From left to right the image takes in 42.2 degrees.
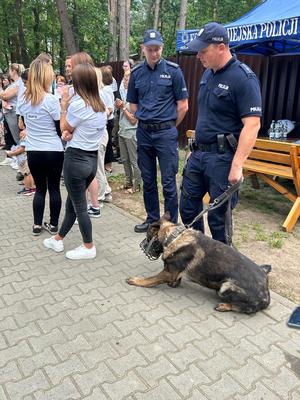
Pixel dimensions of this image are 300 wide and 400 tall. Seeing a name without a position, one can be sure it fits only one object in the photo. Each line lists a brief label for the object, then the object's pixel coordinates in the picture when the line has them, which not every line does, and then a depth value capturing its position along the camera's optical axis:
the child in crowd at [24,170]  6.04
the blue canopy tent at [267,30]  5.91
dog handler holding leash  3.01
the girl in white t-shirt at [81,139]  3.42
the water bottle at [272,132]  6.80
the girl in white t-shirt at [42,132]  3.99
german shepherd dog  2.99
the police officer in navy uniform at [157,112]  4.25
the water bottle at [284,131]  6.89
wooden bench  4.74
